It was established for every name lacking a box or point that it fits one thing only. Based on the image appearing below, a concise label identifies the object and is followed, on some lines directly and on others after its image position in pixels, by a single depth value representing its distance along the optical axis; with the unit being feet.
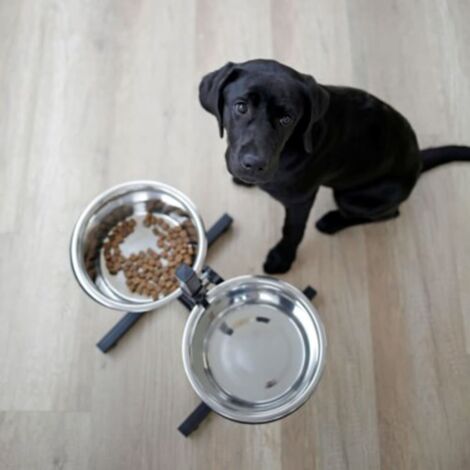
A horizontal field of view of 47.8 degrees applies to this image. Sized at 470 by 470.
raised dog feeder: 5.39
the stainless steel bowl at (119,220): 5.58
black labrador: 4.33
